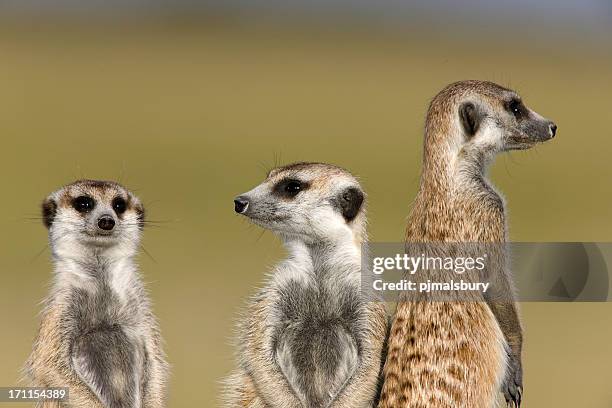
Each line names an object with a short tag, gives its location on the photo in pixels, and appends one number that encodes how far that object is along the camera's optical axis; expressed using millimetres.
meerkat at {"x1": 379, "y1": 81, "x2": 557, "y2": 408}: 7203
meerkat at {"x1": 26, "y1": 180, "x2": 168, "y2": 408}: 7242
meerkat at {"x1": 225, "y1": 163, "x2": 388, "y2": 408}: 7238
